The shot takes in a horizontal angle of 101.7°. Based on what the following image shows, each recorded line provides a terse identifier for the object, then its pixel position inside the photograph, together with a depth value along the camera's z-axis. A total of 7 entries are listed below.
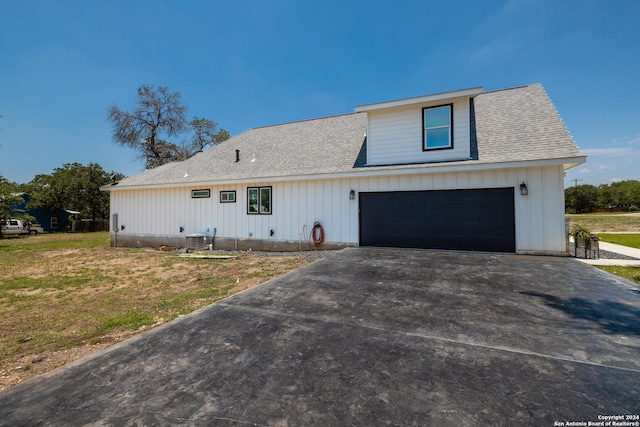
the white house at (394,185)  7.15
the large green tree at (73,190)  25.41
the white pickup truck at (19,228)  21.49
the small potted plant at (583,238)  7.16
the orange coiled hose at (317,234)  9.41
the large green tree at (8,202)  18.67
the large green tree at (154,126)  24.84
